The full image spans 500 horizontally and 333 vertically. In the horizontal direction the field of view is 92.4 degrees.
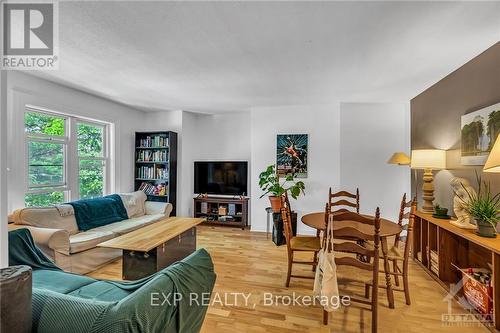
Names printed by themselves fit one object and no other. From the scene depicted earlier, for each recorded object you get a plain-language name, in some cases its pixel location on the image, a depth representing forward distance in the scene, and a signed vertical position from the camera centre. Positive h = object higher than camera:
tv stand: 4.95 -0.95
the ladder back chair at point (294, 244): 2.56 -0.86
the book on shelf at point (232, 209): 5.07 -0.92
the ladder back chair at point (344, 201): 3.23 -0.45
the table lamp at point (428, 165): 2.89 +0.02
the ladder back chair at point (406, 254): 2.21 -0.85
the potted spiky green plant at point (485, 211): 2.02 -0.39
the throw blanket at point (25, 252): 1.89 -0.72
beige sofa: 2.50 -0.88
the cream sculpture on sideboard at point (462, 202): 2.33 -0.36
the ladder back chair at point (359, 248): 1.84 -0.64
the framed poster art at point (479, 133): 2.22 +0.33
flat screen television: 5.03 -0.26
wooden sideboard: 1.85 -0.89
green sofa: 0.95 -0.63
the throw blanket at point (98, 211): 3.29 -0.69
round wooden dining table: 2.19 -0.60
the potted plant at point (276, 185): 4.08 -0.35
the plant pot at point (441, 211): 2.77 -0.53
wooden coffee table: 2.33 -0.88
